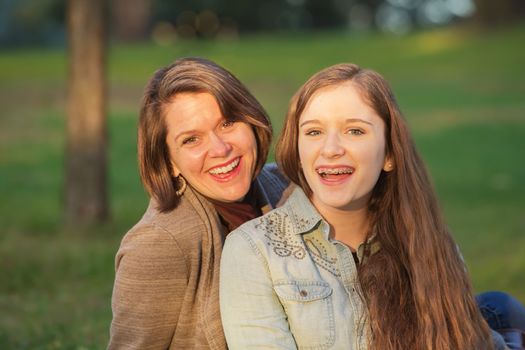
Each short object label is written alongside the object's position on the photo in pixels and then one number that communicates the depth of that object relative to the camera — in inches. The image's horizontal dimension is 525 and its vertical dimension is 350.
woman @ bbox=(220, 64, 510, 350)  129.1
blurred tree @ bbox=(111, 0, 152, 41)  1207.6
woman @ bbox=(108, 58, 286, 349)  134.6
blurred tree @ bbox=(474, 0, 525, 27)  940.6
